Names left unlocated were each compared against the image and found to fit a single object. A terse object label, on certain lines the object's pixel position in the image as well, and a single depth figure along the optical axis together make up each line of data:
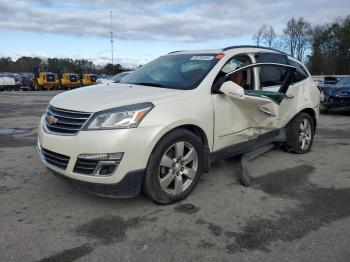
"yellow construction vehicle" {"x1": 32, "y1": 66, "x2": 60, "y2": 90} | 39.94
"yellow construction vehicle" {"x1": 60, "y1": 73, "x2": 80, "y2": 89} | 41.94
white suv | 3.71
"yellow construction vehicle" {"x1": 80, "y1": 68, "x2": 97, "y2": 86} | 43.19
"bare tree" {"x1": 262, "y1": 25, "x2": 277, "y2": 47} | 78.44
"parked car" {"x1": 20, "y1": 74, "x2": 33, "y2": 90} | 38.91
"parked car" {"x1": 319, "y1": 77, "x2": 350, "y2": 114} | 12.48
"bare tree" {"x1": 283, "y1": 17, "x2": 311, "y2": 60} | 85.06
